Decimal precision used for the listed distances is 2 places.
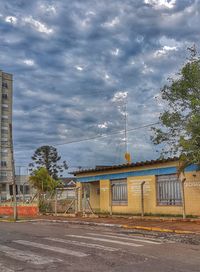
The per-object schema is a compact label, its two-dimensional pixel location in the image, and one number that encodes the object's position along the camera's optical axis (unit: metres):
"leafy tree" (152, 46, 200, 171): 13.46
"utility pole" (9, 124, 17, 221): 20.44
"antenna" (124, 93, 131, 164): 26.24
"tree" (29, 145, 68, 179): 55.44
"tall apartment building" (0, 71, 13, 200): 72.82
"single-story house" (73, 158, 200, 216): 16.72
